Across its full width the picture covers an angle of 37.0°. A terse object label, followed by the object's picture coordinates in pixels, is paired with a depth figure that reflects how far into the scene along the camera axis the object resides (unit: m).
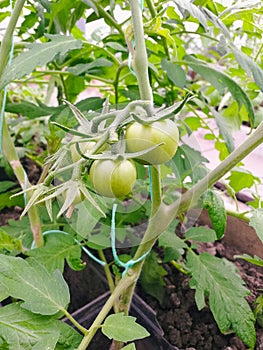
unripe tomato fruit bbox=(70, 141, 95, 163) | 0.32
